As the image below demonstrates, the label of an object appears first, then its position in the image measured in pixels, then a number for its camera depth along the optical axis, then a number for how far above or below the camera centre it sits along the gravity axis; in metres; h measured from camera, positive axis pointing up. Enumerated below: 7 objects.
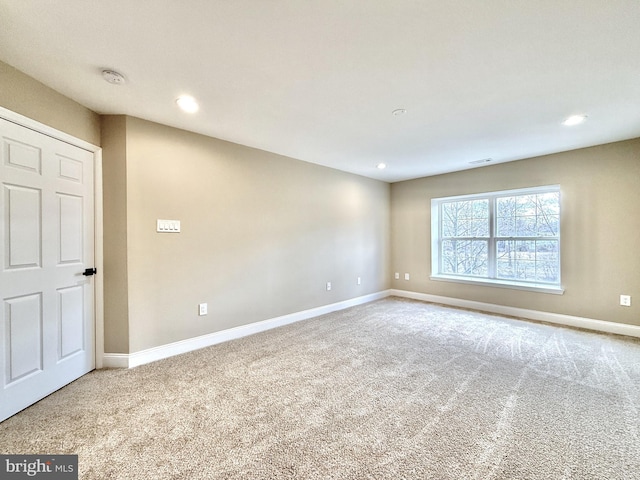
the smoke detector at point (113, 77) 1.84 +1.17
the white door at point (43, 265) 1.77 -0.18
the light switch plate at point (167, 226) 2.64 +0.15
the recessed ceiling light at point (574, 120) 2.55 +1.16
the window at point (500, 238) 3.83 +0.01
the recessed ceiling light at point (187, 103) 2.19 +1.17
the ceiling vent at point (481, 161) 3.91 +1.17
